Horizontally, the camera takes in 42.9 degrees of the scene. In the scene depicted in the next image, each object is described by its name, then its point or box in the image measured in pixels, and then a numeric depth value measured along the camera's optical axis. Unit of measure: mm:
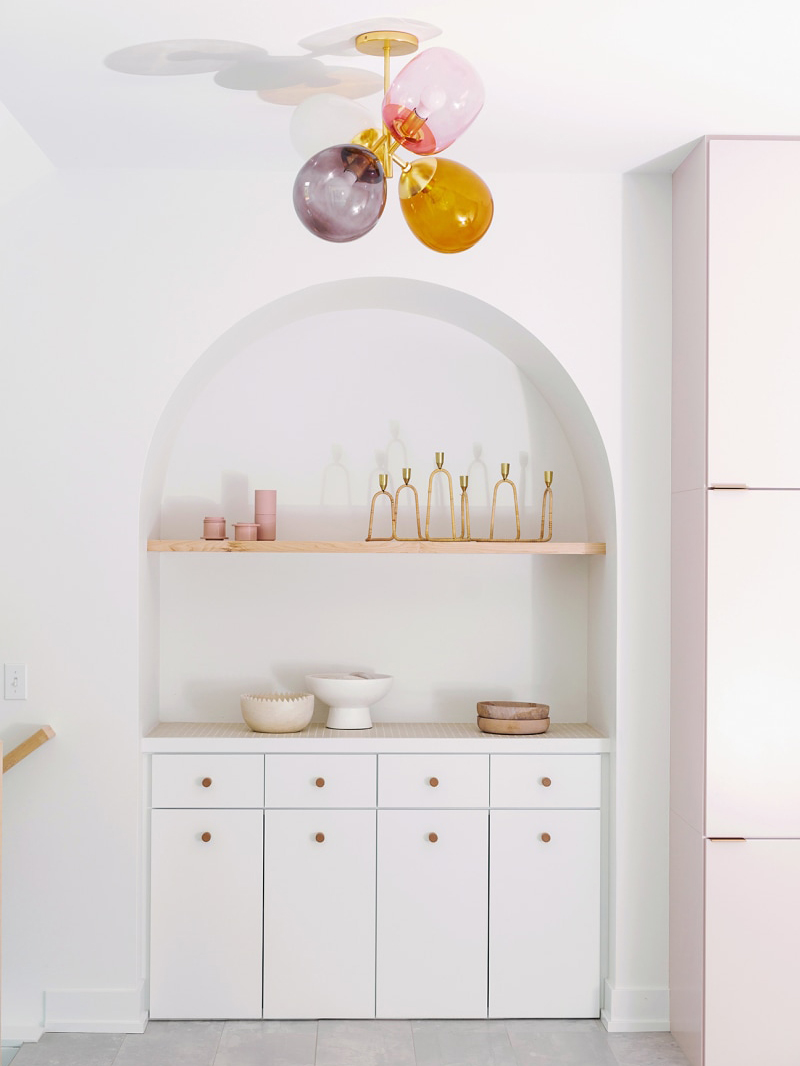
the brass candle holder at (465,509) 3334
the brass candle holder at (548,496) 3354
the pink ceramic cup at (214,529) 3246
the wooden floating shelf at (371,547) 3139
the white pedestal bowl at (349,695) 3238
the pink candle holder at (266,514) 3281
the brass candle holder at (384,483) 3361
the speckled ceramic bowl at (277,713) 3188
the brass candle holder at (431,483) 3309
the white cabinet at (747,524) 2801
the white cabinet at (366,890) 3100
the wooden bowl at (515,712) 3213
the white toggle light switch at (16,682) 3066
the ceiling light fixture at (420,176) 1654
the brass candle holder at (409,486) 3285
